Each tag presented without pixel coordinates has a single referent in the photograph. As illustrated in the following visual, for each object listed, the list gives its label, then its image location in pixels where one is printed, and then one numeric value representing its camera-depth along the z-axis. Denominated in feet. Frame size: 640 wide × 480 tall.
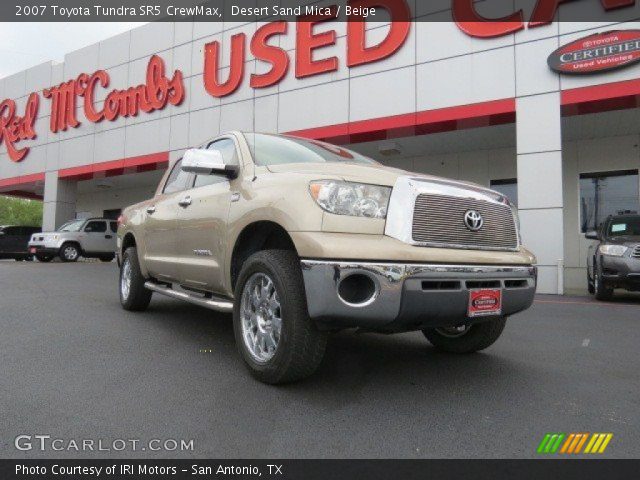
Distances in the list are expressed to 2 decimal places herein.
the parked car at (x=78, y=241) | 54.80
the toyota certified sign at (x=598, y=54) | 30.50
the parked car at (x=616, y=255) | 24.39
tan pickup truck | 8.20
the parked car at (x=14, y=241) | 62.64
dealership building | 32.40
